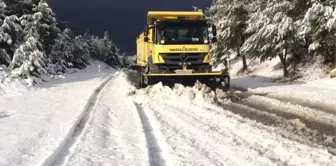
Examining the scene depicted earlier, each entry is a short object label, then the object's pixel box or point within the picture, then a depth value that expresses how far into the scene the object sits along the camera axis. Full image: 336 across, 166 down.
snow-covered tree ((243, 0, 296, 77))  24.34
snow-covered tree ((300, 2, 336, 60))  21.38
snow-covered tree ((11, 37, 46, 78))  24.42
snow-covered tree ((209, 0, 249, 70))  33.75
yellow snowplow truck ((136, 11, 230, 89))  15.93
